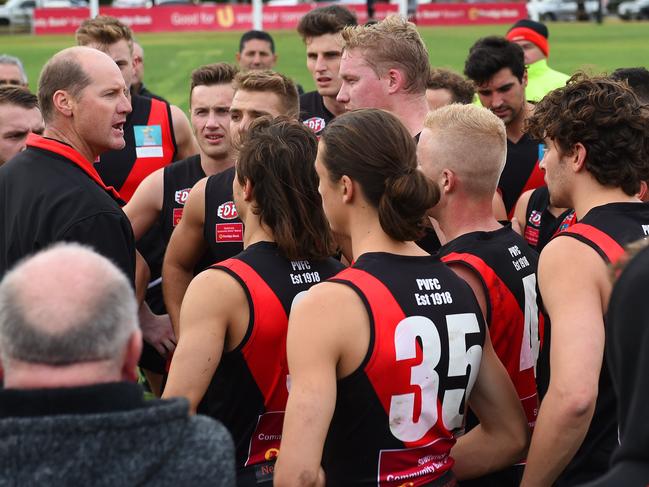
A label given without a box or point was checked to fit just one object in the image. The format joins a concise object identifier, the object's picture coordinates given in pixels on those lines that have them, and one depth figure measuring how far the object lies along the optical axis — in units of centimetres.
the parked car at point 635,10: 5091
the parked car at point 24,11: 4539
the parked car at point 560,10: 5128
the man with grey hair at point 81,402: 209
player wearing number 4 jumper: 391
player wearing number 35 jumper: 308
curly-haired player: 340
